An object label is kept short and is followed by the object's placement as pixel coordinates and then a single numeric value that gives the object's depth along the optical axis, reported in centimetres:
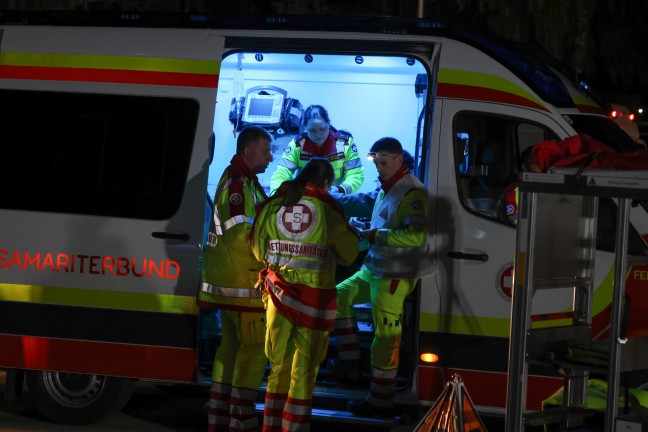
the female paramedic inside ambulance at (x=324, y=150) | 978
